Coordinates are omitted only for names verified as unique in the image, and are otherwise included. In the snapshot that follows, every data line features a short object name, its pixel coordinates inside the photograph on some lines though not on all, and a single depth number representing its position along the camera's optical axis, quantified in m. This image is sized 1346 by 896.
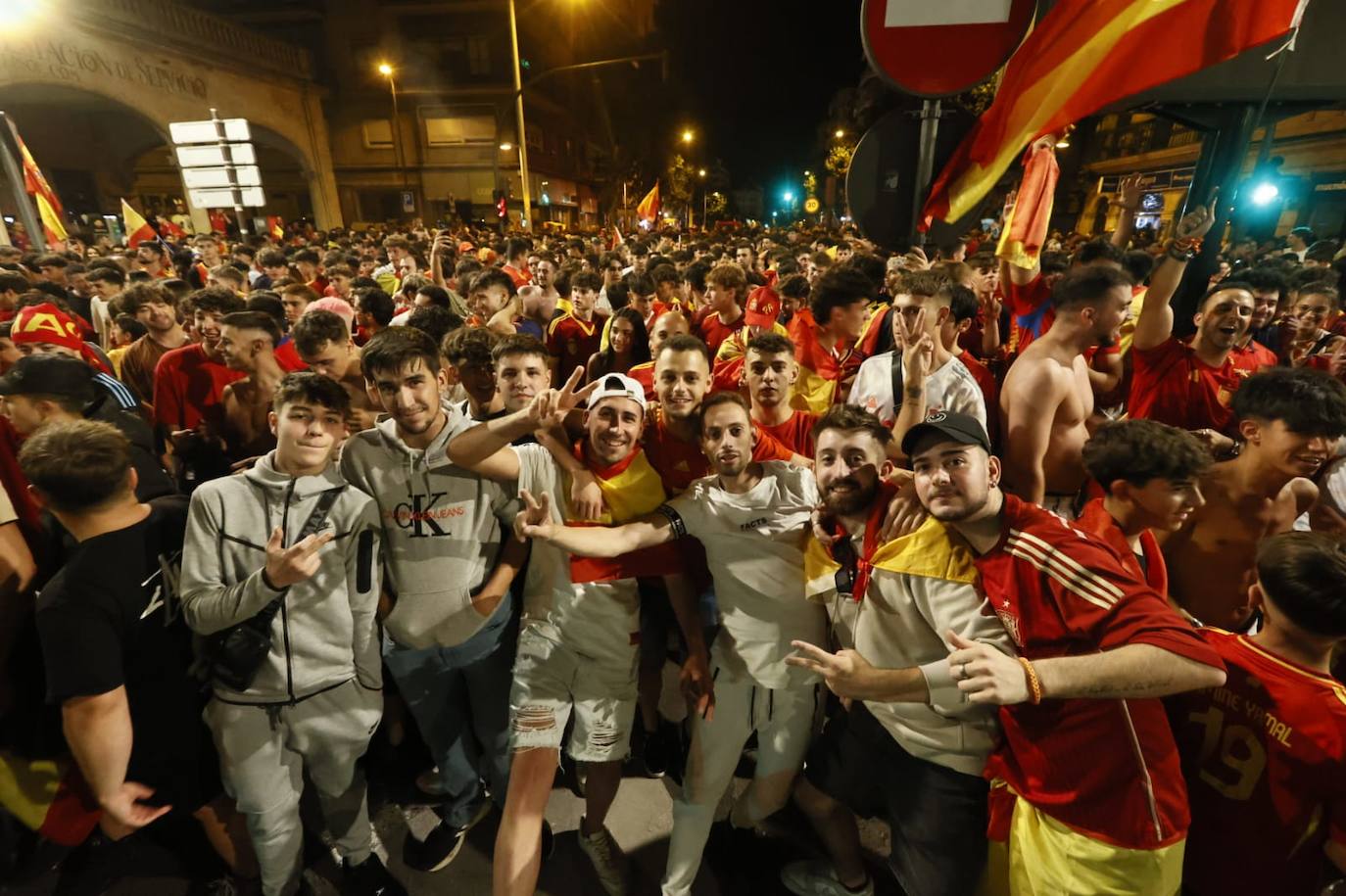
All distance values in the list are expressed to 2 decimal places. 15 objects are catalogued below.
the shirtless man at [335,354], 3.92
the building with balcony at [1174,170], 21.09
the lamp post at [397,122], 29.84
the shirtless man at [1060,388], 3.60
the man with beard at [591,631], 2.80
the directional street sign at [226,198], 9.76
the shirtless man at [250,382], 4.07
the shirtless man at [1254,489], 2.73
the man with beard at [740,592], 2.72
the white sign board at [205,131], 9.23
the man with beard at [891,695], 2.11
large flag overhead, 3.20
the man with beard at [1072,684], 1.72
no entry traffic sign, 2.74
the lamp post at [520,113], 18.25
